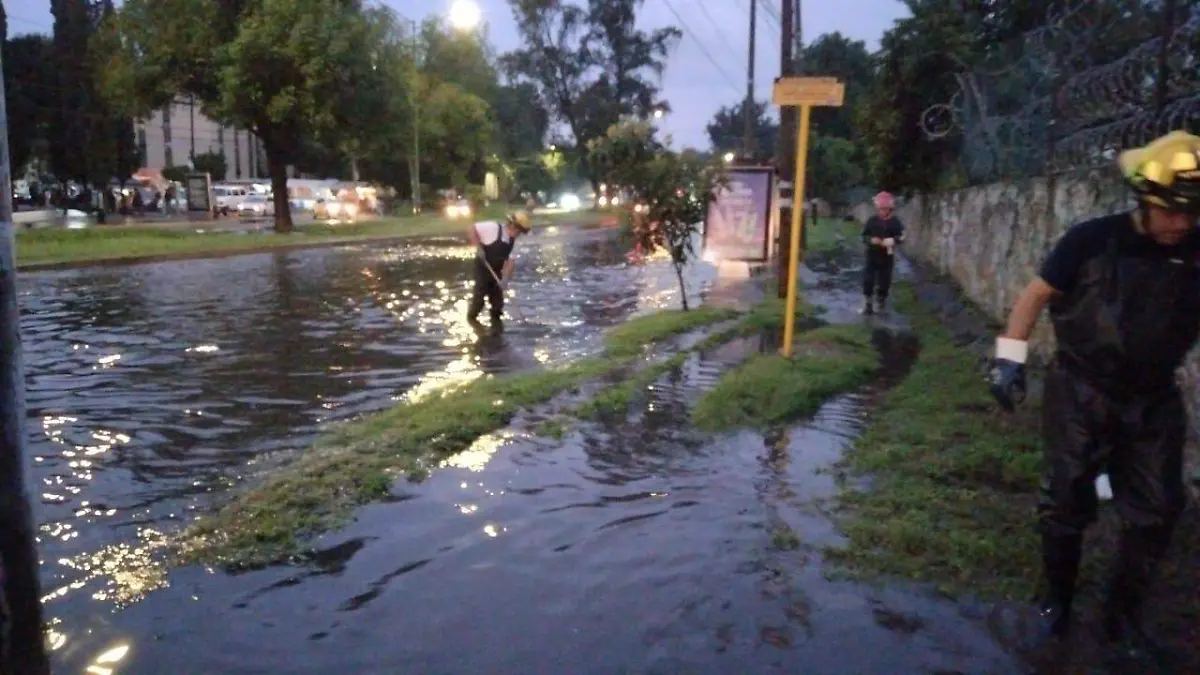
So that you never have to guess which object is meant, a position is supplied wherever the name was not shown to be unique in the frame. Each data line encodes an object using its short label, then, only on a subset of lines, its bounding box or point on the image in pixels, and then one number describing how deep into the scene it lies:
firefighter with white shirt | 12.85
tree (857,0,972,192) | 20.45
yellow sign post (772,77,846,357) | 9.38
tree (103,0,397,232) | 29.67
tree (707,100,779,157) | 89.88
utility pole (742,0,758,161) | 30.53
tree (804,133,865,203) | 50.62
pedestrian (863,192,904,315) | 13.47
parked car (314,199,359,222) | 49.69
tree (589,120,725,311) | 13.70
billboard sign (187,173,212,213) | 49.72
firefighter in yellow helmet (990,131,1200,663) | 3.83
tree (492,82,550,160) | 64.75
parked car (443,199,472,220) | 55.91
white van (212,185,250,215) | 55.44
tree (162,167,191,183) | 66.81
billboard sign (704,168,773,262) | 18.27
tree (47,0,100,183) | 45.75
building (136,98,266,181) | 79.50
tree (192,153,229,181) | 68.94
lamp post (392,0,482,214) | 50.06
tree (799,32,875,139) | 60.88
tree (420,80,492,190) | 55.34
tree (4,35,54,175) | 47.56
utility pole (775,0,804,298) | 15.03
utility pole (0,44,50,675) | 3.30
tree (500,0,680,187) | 62.25
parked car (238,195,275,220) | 53.39
